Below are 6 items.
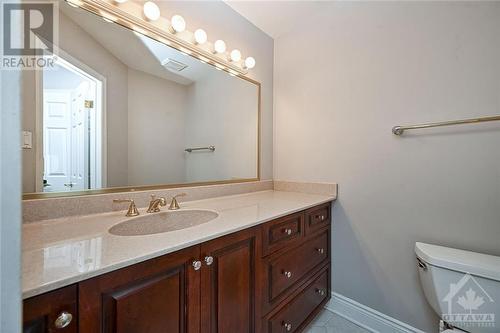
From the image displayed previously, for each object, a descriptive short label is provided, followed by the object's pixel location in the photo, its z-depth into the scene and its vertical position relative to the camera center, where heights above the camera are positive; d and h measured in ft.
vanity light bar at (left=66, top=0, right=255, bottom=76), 3.25 +2.57
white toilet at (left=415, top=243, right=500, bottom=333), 2.91 -1.83
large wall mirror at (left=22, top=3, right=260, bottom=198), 2.86 +0.89
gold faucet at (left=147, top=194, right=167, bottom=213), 3.51 -0.67
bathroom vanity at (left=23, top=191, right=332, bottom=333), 1.65 -1.23
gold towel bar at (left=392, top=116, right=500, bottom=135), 3.26 +0.76
